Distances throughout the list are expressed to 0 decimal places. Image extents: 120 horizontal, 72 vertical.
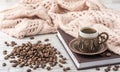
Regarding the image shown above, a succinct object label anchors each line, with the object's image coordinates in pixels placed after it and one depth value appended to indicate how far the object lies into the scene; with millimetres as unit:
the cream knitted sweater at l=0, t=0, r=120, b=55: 1218
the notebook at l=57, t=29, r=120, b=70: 1015
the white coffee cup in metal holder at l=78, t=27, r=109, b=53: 1031
